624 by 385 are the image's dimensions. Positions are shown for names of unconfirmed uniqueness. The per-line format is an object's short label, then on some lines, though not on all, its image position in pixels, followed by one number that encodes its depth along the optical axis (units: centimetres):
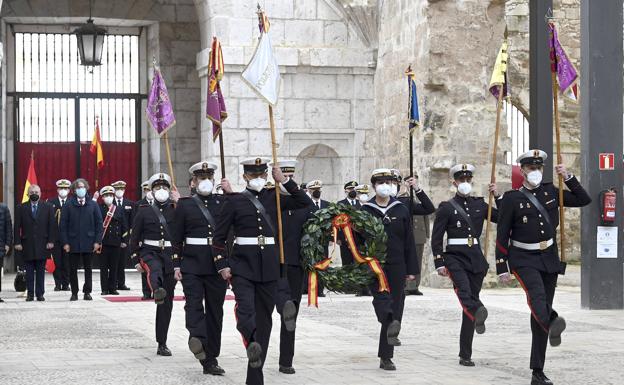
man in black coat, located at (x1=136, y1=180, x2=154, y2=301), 1829
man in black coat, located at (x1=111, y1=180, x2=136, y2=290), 2002
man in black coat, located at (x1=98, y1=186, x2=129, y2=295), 1964
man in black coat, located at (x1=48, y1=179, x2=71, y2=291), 1948
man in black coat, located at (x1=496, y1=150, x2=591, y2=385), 975
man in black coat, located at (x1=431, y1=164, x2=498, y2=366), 1095
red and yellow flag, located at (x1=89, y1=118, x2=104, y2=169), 2400
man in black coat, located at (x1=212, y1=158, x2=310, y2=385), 964
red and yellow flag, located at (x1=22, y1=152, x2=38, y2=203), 2114
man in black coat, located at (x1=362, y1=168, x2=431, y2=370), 1090
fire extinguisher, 1570
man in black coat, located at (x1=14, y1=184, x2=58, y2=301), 1853
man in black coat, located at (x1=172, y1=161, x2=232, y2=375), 1030
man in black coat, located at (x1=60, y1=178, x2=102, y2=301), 1872
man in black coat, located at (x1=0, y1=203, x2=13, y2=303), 1833
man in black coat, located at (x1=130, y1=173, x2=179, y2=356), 1212
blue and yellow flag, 1378
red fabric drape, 2541
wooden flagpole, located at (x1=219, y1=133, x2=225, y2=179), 1087
